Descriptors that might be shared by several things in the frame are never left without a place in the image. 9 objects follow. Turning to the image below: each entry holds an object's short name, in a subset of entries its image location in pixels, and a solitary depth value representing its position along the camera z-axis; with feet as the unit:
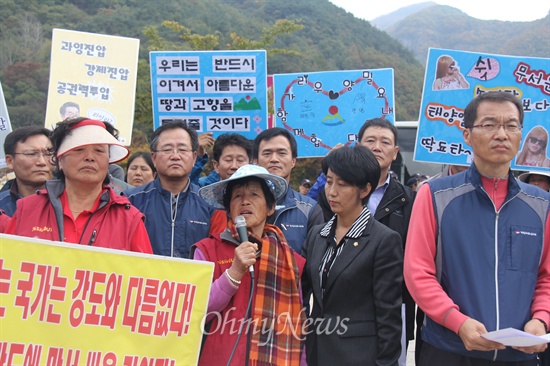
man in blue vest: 10.14
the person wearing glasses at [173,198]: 12.96
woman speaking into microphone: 10.42
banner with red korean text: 9.86
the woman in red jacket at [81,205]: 10.68
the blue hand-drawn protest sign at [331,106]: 20.97
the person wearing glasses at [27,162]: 14.29
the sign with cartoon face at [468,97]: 18.83
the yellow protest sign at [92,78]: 21.47
